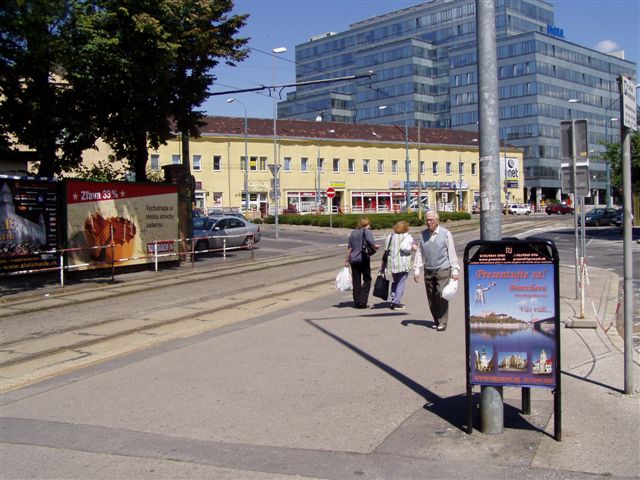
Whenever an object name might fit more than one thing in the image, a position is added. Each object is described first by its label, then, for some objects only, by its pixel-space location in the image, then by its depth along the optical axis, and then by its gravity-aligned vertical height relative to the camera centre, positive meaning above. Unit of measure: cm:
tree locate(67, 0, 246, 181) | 1816 +436
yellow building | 6419 +485
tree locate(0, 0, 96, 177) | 1528 +358
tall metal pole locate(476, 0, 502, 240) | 558 +70
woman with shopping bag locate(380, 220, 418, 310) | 1148 -69
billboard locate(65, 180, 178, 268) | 1852 -13
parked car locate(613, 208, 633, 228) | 4925 -93
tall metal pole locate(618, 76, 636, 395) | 627 -41
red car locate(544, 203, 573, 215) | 7431 -20
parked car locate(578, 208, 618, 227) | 5034 -84
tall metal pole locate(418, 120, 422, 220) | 4880 +46
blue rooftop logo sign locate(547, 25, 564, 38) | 10150 +2619
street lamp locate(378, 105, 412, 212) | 5644 +134
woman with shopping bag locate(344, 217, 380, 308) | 1188 -78
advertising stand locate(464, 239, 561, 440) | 517 -82
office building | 9319 +1943
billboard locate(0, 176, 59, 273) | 1638 -14
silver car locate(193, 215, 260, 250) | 2852 -68
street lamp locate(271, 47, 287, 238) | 3691 +151
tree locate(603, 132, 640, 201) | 3221 +253
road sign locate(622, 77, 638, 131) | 632 +96
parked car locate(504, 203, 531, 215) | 7619 -12
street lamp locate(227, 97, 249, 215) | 6140 +323
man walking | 945 -71
